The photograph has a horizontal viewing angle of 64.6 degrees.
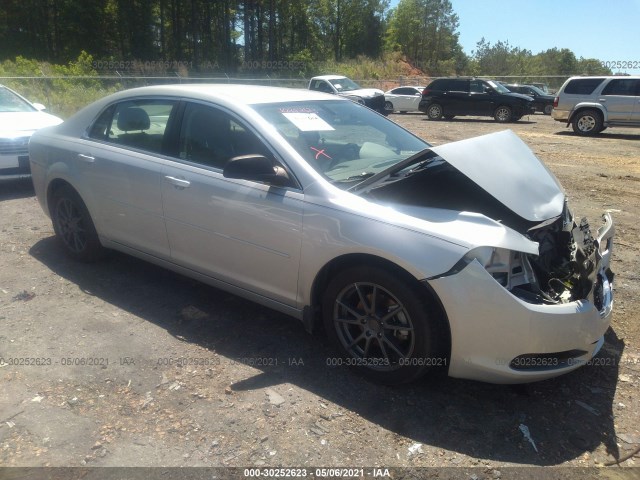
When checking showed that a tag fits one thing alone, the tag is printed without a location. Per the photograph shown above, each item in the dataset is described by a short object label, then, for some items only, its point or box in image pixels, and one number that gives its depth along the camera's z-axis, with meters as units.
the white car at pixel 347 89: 20.58
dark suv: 20.67
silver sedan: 2.61
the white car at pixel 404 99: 26.59
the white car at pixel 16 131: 7.11
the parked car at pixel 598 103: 15.61
